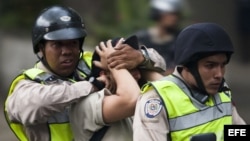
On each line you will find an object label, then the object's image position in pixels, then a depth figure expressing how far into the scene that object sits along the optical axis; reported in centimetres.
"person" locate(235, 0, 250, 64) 2813
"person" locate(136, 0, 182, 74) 1708
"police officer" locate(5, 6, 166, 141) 962
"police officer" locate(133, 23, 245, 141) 887
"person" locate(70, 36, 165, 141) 940
